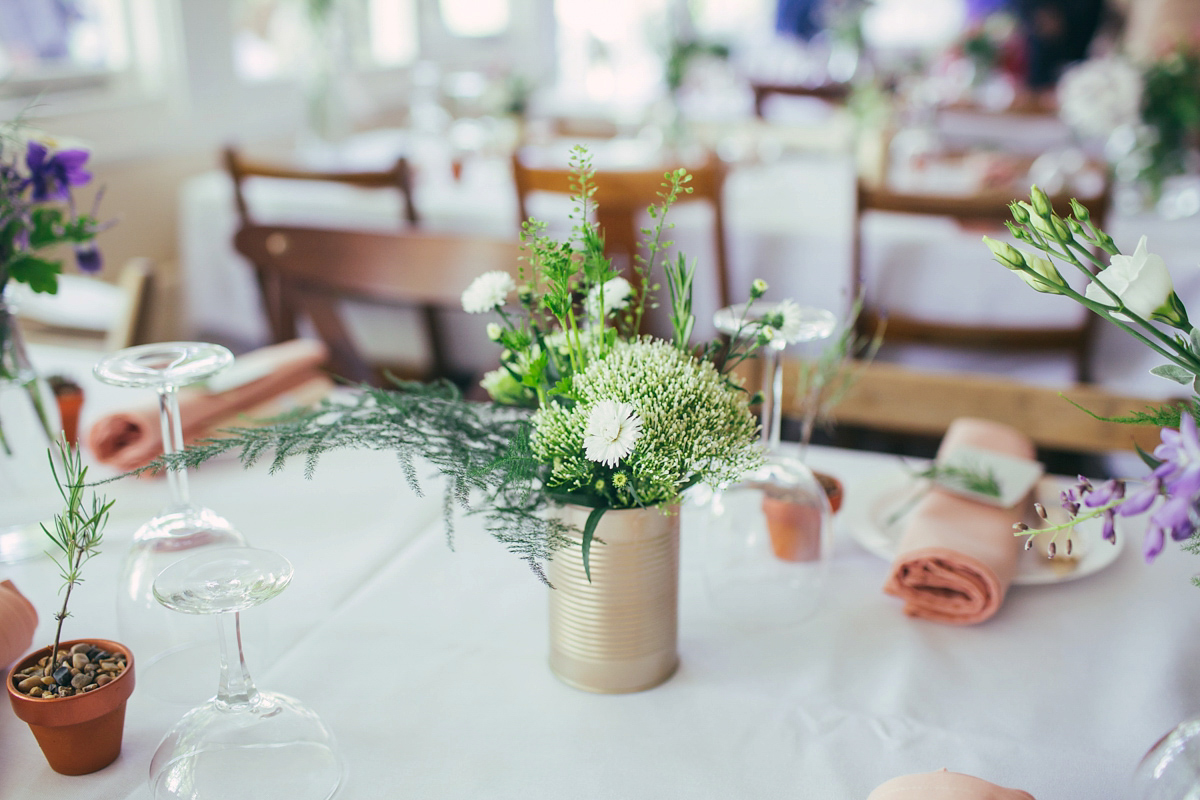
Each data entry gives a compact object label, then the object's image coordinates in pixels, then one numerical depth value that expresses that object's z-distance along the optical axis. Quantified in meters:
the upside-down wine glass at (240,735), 0.63
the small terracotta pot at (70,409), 1.21
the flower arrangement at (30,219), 0.94
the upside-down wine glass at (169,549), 0.77
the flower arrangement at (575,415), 0.66
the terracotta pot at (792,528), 0.91
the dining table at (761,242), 2.15
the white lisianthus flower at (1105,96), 2.42
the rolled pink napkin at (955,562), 0.88
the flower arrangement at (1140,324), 0.46
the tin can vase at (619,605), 0.74
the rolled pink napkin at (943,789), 0.60
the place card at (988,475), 0.98
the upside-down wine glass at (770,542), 0.90
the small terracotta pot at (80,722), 0.66
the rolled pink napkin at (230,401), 1.14
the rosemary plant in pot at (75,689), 0.65
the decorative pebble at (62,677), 0.68
